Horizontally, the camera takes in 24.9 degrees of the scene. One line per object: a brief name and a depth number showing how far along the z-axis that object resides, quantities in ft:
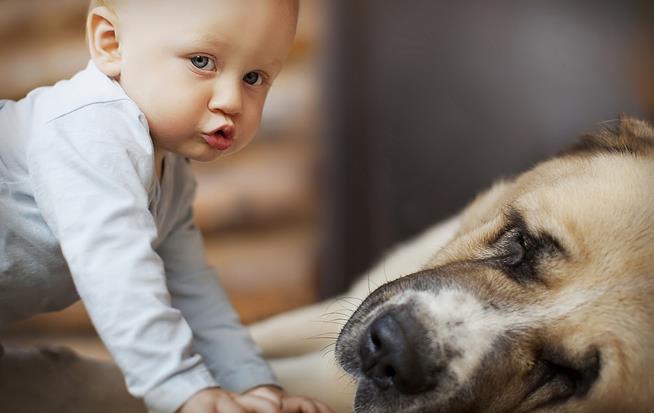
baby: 3.19
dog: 3.40
